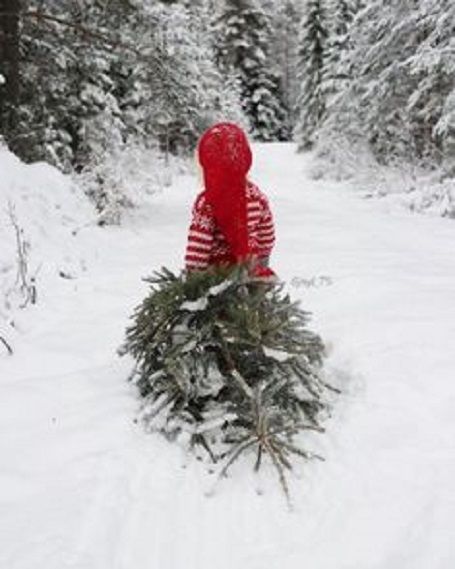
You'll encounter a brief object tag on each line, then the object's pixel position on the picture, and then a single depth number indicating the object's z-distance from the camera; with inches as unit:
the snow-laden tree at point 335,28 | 1146.2
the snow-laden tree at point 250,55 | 1670.8
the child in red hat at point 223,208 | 163.6
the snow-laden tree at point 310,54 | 1481.3
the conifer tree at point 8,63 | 413.4
